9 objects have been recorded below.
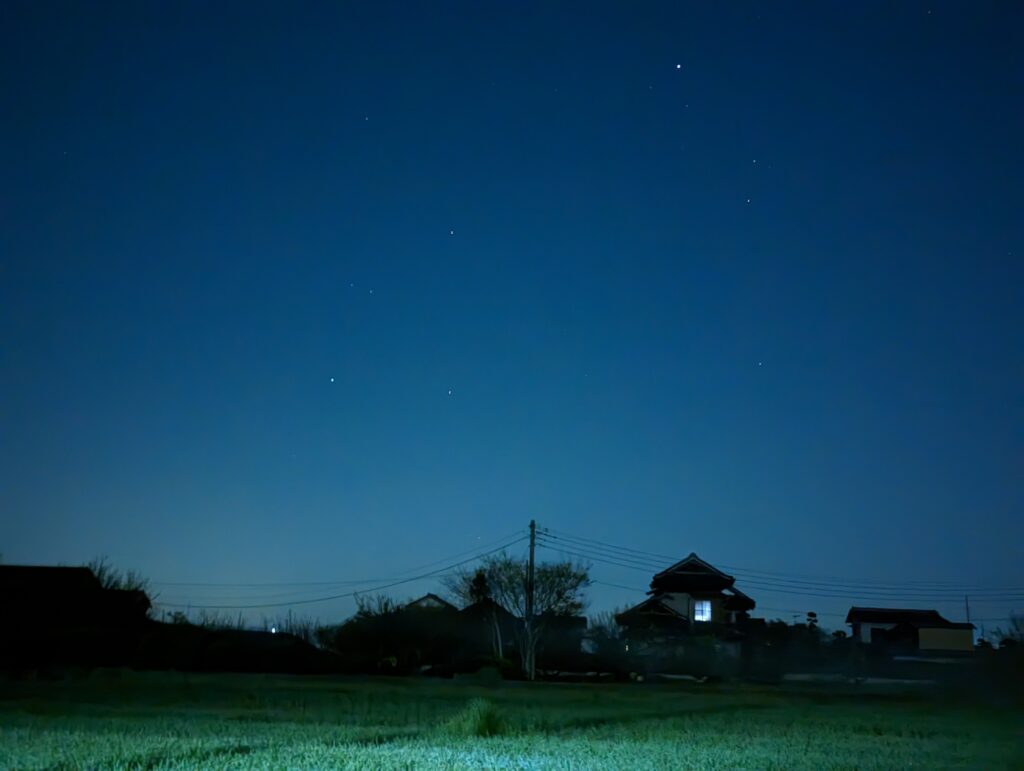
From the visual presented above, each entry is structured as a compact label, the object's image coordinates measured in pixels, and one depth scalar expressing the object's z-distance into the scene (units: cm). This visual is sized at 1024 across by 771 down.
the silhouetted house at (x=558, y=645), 5844
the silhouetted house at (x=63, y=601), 4853
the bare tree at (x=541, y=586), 6288
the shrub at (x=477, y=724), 1728
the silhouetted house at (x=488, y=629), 5919
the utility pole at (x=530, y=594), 5672
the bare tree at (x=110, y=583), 6538
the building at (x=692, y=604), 6975
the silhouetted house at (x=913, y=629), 7869
